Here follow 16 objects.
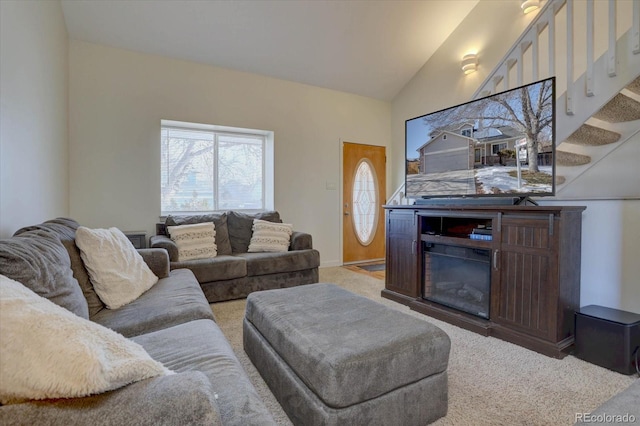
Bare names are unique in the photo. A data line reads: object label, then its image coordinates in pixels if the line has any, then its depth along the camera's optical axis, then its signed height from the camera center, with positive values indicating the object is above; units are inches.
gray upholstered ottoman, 47.6 -25.3
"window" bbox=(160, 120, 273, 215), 155.9 +21.2
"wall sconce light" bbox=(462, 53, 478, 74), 164.6 +77.2
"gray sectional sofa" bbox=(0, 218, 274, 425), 25.0 -16.6
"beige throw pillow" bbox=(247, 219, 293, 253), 145.8 -13.2
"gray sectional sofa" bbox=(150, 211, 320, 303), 121.1 -21.5
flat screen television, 89.8 +20.9
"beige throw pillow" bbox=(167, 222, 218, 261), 129.0 -13.6
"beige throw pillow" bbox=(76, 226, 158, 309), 69.9 -14.0
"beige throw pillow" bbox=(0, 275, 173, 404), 24.5 -12.1
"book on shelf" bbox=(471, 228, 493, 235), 98.3 -6.6
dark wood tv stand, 81.8 -16.4
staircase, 85.5 +33.9
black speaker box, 72.8 -30.4
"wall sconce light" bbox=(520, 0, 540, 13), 140.1 +91.7
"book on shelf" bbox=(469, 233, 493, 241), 97.3 -8.4
